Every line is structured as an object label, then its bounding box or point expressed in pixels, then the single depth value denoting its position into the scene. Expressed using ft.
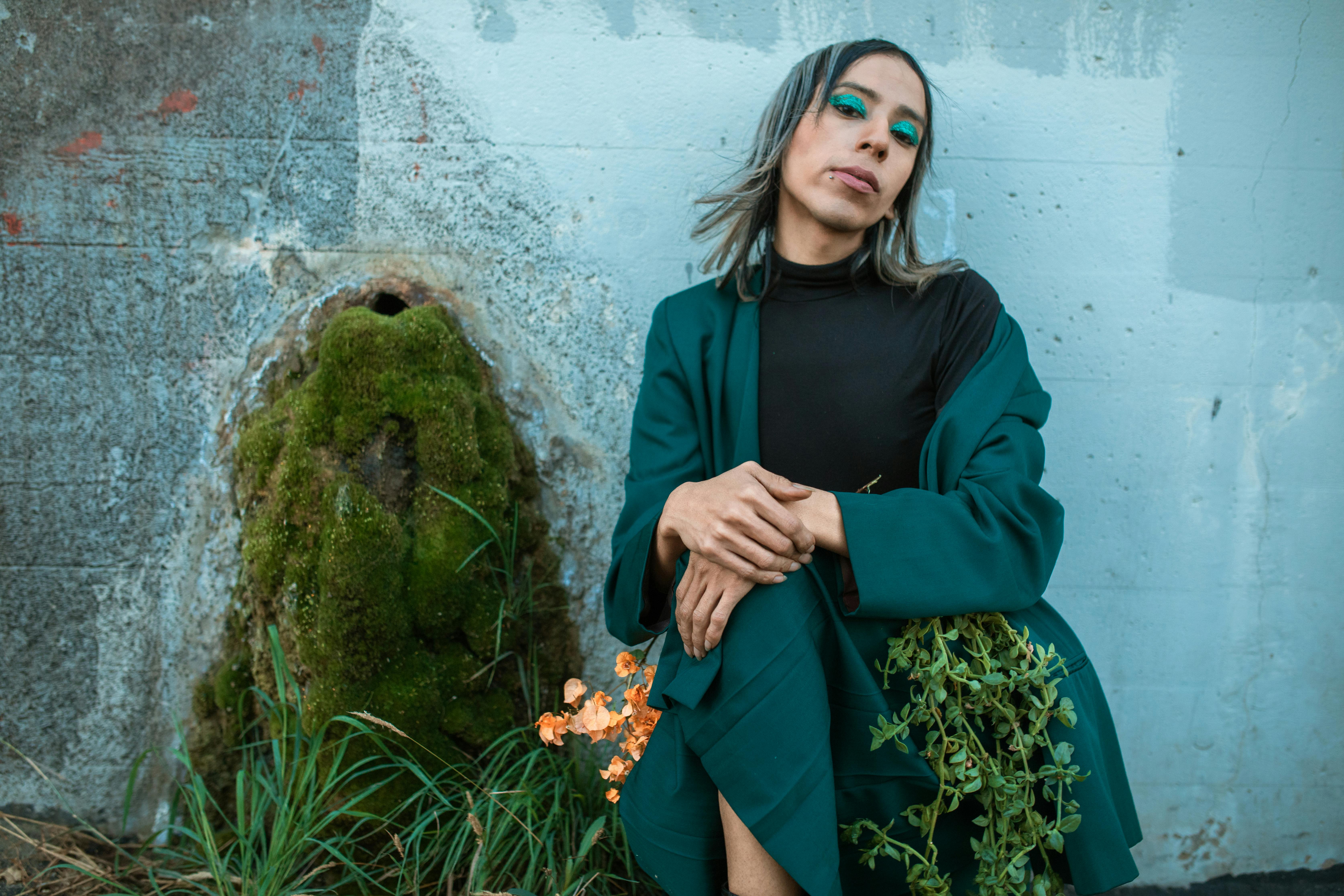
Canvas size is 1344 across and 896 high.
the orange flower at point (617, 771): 5.42
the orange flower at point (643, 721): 5.46
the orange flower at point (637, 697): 5.41
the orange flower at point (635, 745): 5.35
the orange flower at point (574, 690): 5.42
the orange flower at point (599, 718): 5.20
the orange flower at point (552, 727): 5.38
